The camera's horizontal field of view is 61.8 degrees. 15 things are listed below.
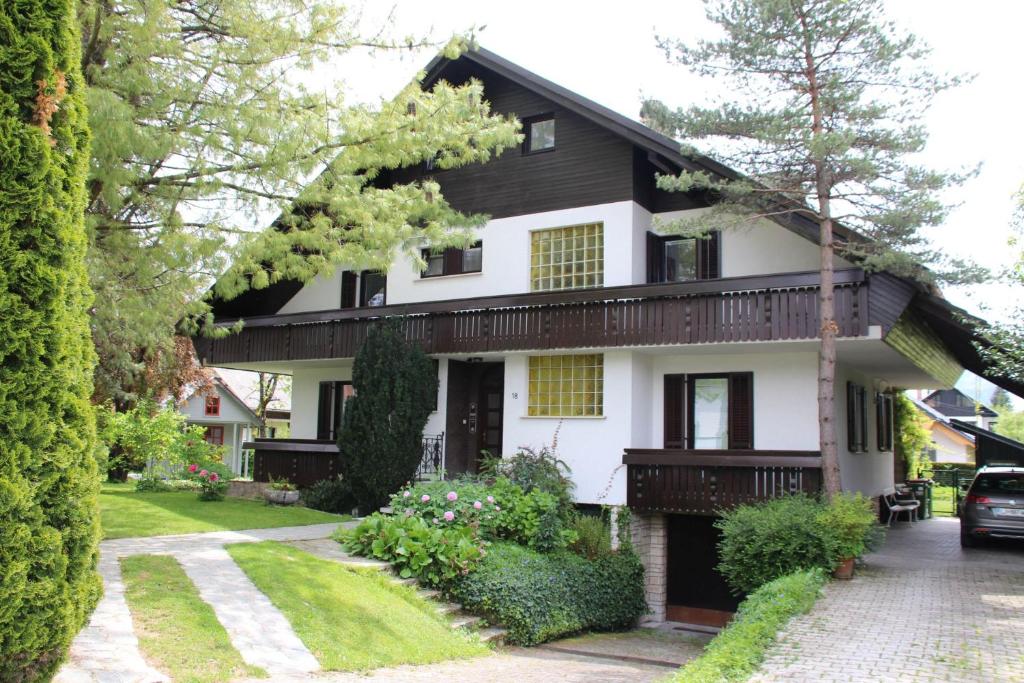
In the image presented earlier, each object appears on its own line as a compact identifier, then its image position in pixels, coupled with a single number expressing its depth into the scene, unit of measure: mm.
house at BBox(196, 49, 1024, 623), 14859
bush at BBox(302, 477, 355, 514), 18203
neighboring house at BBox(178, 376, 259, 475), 40125
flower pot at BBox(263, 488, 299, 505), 18688
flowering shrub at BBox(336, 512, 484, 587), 12336
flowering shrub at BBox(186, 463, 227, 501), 18797
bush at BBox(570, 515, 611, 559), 15391
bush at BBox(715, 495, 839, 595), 12266
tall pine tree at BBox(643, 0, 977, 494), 13305
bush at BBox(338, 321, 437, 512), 17031
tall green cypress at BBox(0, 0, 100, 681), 6219
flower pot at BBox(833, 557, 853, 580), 12345
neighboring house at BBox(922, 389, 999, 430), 66125
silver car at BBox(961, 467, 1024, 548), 15570
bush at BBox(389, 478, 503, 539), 13891
